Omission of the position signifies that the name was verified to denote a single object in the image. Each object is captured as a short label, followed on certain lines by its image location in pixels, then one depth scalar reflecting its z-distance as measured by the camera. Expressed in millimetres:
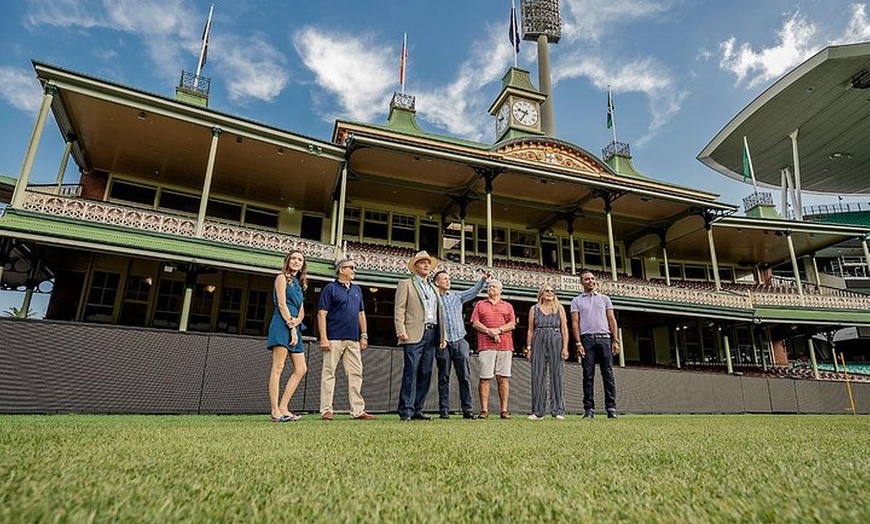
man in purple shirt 6305
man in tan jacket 5434
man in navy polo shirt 5219
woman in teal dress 4785
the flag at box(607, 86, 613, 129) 25797
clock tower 22047
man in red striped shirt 6117
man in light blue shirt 5680
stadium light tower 46406
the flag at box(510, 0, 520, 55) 26625
